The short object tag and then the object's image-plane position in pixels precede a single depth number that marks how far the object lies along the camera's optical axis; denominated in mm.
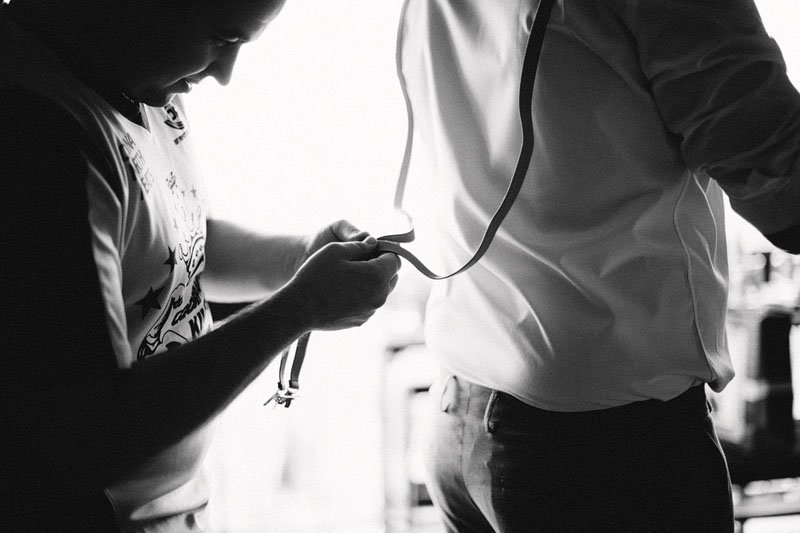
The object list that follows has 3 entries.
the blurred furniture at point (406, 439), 1964
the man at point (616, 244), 621
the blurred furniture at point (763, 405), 1769
